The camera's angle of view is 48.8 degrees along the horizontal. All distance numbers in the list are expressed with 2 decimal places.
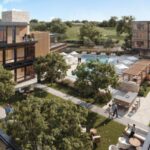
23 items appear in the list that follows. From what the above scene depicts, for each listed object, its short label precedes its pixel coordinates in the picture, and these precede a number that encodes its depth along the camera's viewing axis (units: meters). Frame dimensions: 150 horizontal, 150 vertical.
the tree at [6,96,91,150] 9.67
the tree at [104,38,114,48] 49.91
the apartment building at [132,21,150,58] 42.27
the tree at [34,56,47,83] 22.74
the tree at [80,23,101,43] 52.49
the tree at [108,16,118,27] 78.27
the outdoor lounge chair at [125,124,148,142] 15.39
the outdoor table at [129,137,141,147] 14.20
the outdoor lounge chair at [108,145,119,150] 13.56
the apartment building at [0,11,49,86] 23.94
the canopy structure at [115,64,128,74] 28.76
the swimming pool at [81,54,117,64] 39.96
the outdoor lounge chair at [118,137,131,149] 14.31
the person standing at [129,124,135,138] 15.15
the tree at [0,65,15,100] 17.35
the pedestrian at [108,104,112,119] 18.40
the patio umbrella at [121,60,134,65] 33.04
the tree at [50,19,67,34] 62.12
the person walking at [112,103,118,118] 18.32
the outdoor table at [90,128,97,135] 15.16
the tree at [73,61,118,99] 18.82
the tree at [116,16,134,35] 58.95
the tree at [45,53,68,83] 22.64
